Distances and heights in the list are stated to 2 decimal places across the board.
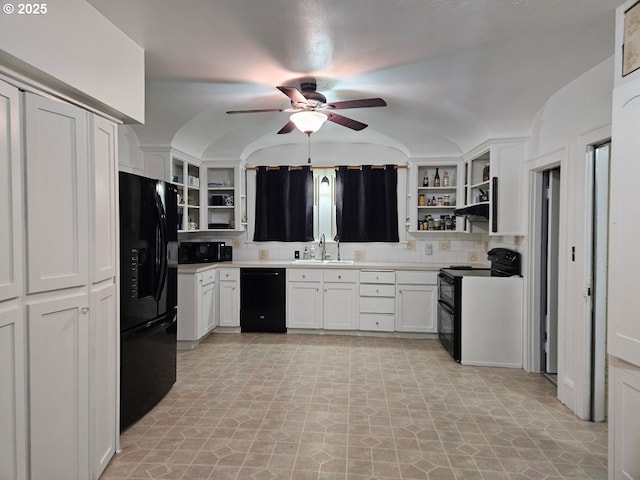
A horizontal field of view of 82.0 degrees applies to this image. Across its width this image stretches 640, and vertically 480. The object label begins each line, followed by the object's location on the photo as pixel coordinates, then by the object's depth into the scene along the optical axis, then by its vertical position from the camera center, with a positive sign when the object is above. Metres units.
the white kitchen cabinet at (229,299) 4.72 -0.85
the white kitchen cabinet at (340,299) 4.62 -0.83
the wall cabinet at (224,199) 5.09 +0.48
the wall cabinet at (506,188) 3.62 +0.45
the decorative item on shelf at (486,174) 4.08 +0.67
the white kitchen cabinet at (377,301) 4.55 -0.84
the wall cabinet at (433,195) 4.87 +0.51
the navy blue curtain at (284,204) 5.24 +0.42
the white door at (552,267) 3.33 -0.31
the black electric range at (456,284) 3.69 -0.54
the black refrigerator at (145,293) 2.37 -0.42
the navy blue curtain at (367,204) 5.09 +0.41
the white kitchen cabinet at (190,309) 4.07 -0.84
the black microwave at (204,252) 4.61 -0.25
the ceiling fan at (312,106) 2.70 +0.96
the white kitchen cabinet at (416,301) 4.47 -0.83
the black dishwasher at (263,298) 4.71 -0.83
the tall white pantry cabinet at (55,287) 1.46 -0.24
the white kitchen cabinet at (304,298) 4.68 -0.83
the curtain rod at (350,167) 5.10 +0.93
